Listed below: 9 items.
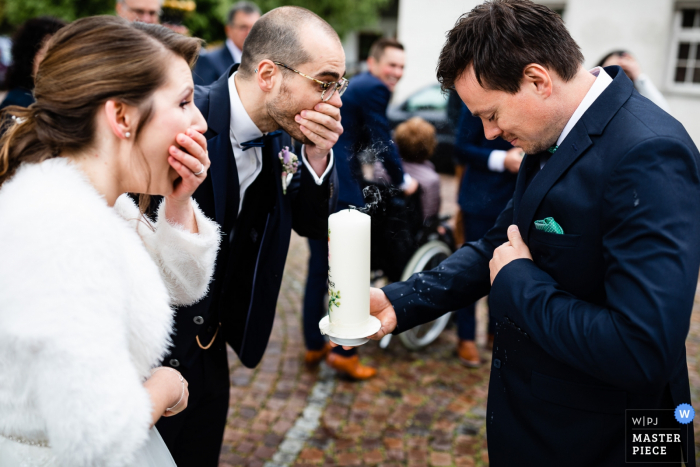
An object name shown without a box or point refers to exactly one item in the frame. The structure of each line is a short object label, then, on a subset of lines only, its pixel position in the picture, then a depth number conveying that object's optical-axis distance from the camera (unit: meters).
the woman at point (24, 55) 4.04
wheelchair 4.82
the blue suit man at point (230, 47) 5.82
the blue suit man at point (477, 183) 4.40
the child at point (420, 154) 4.98
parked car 11.84
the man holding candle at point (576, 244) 1.46
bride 1.29
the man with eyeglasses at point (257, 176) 2.60
